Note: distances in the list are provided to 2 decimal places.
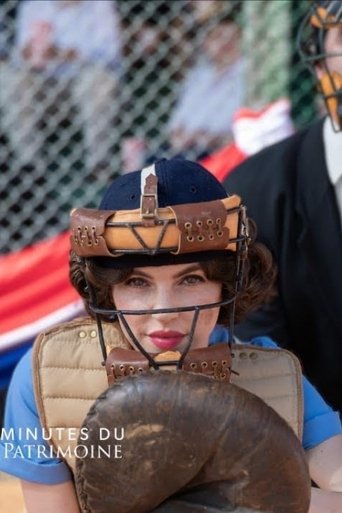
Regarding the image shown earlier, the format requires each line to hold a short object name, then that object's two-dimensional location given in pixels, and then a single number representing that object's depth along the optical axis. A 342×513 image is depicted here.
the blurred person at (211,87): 8.21
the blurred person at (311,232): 5.35
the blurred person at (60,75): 8.05
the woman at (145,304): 3.33
